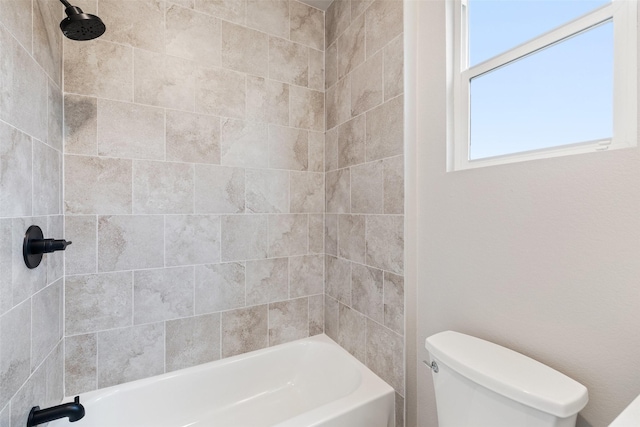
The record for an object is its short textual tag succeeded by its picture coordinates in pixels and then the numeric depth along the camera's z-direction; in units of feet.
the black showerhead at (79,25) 3.14
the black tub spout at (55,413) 3.14
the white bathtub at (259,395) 4.30
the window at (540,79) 2.63
